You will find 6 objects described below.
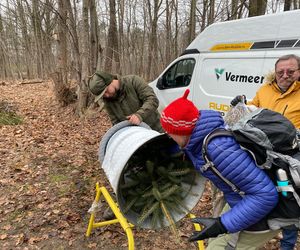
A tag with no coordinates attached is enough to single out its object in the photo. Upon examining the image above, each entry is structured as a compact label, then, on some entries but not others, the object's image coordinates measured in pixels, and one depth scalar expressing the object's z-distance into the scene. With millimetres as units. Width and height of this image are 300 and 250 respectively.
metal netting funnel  2164
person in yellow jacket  2922
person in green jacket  3385
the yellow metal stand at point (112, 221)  2419
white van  5316
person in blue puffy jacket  1617
